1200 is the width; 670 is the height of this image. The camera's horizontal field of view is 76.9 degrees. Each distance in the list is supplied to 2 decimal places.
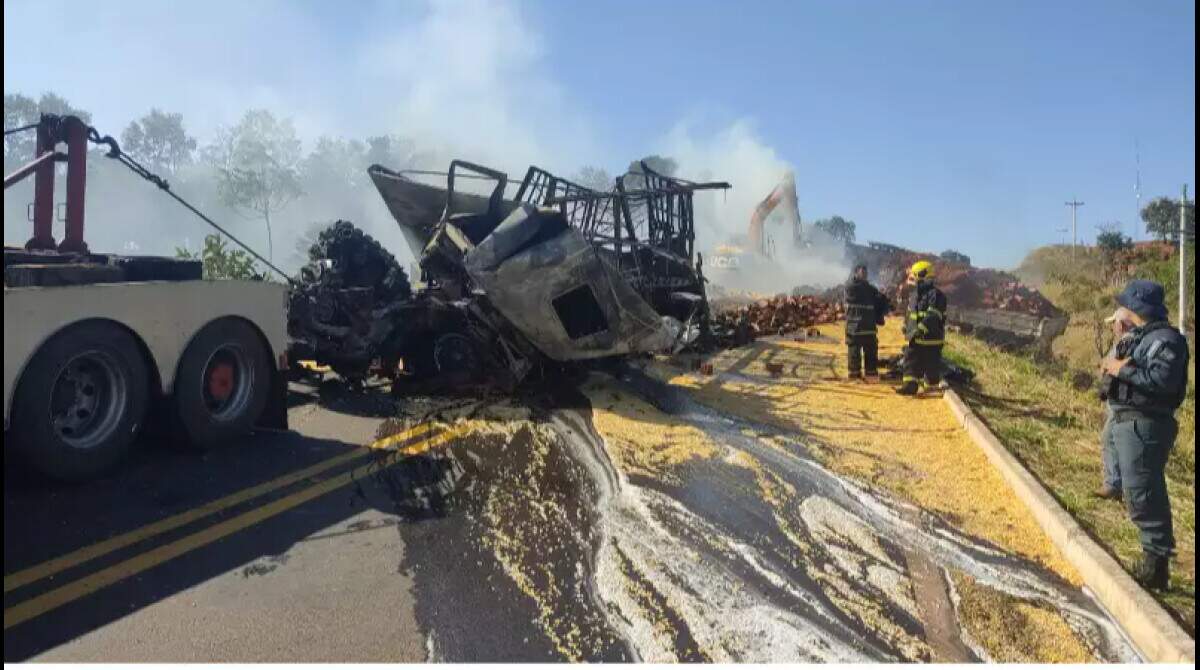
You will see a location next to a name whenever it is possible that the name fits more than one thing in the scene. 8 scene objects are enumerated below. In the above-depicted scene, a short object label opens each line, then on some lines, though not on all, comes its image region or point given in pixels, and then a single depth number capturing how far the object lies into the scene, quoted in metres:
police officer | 3.79
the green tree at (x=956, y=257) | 36.01
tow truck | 4.32
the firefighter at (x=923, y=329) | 8.43
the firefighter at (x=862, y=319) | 9.45
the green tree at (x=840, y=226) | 62.19
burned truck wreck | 7.81
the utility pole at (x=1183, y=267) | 18.33
